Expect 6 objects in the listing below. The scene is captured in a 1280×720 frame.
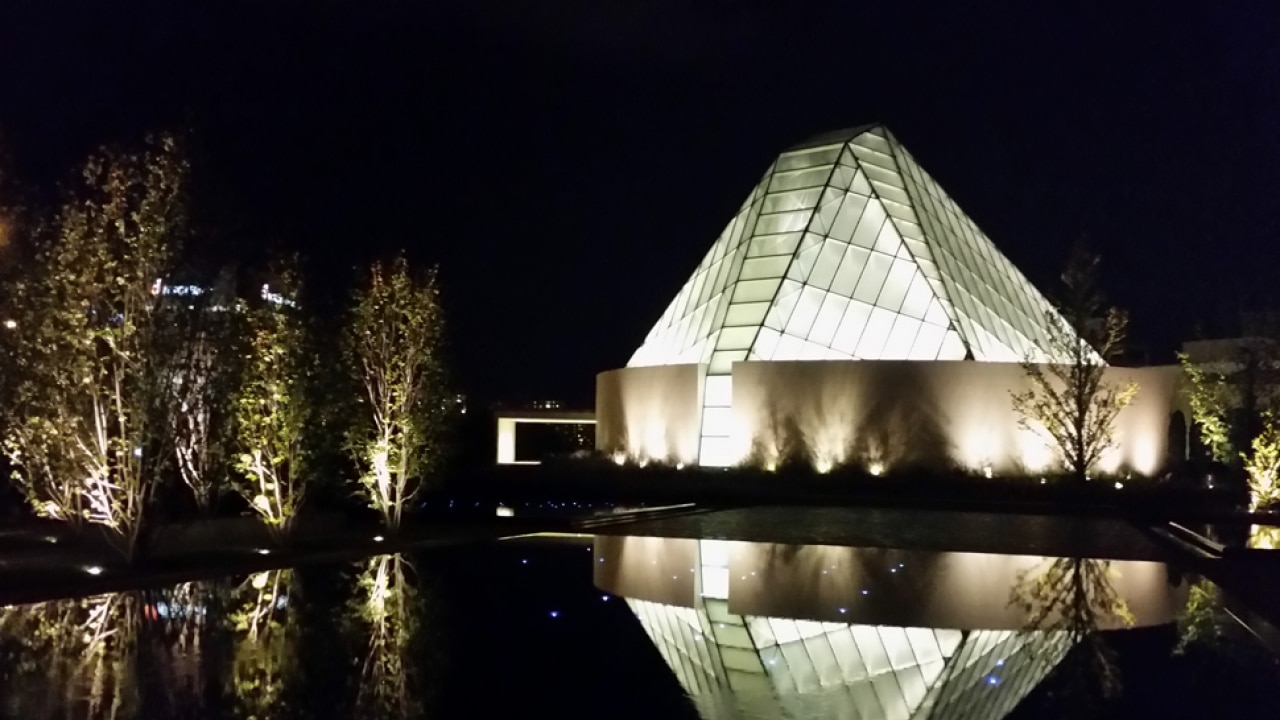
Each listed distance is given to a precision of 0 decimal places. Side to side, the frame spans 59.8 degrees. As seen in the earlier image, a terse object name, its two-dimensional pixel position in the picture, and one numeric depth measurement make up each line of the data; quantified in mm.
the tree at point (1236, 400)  37344
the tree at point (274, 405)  18172
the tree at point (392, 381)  20609
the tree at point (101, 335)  15664
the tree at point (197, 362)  16344
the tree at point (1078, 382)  30484
